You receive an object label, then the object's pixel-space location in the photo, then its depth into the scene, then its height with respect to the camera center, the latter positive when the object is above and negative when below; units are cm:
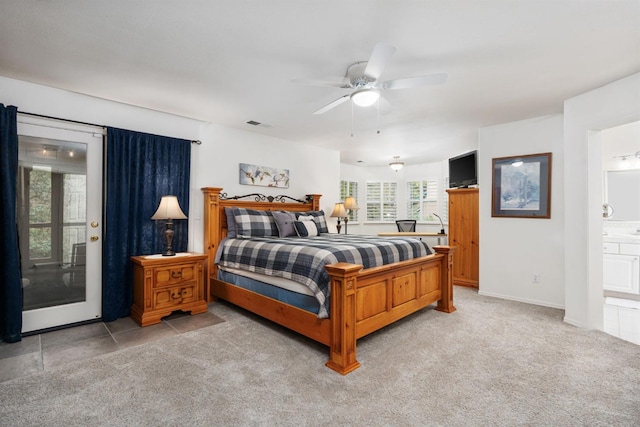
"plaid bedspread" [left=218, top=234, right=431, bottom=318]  257 -40
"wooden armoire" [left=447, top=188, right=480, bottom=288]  498 -33
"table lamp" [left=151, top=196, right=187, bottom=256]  348 +2
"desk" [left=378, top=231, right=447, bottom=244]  641 -42
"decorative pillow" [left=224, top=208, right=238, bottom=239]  408 -14
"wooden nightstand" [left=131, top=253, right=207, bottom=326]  326 -81
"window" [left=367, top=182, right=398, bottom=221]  823 +39
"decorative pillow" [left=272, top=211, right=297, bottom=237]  426 -12
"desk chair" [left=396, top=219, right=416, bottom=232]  721 -24
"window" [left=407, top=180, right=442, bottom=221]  769 +39
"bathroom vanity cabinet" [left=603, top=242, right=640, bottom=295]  423 -75
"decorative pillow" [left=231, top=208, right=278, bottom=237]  408 -12
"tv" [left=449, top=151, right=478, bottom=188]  503 +78
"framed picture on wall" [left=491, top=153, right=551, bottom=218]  399 +39
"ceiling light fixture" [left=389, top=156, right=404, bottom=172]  659 +109
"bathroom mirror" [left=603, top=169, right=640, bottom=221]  455 +33
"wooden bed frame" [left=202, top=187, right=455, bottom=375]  235 -82
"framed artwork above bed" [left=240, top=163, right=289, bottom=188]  475 +64
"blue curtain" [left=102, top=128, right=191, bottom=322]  338 +16
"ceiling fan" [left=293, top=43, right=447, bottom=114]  212 +110
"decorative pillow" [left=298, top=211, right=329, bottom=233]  480 -7
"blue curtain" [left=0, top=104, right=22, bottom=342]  277 -22
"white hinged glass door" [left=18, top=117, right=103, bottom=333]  304 -7
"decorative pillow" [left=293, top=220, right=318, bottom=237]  433 -20
